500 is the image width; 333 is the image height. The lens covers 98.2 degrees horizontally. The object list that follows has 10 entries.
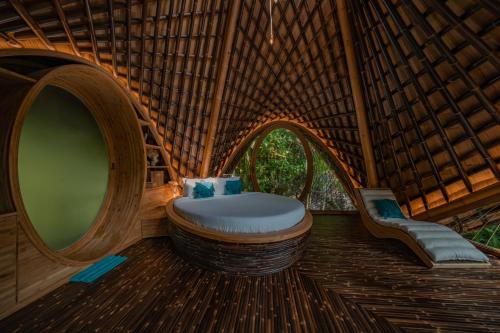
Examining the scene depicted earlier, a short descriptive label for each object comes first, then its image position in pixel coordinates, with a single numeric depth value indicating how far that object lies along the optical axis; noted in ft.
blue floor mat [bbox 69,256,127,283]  7.10
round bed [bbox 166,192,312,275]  7.10
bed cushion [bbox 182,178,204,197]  11.83
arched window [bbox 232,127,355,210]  21.40
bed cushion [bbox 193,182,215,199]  11.45
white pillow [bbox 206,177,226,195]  12.44
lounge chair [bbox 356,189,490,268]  7.64
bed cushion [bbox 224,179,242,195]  12.22
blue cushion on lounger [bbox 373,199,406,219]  10.82
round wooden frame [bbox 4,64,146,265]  8.27
